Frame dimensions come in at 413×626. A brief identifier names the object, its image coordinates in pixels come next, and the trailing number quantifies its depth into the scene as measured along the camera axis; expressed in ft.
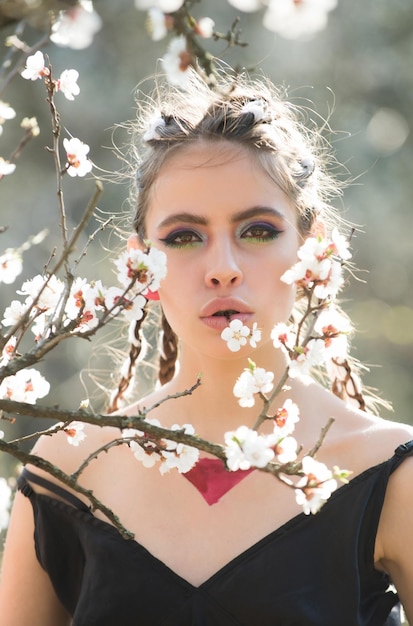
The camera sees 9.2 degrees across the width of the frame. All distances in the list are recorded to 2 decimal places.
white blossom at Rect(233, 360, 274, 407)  5.75
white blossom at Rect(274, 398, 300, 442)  5.77
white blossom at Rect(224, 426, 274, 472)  5.37
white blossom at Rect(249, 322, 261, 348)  5.98
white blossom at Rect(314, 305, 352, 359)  5.84
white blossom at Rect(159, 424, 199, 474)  5.67
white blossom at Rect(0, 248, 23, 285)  5.74
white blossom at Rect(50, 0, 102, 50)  5.23
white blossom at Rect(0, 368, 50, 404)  5.87
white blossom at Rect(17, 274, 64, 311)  5.79
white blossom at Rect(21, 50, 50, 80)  5.88
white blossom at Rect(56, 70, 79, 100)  5.91
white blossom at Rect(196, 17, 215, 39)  5.28
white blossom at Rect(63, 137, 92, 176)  5.93
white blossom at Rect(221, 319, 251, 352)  6.07
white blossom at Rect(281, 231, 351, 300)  5.78
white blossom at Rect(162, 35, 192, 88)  5.31
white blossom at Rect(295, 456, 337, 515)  5.41
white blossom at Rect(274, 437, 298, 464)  5.46
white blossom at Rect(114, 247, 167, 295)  5.64
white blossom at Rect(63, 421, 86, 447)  5.85
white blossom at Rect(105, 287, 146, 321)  5.60
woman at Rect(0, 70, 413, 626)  6.38
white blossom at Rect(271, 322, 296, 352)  5.91
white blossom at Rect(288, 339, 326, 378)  5.72
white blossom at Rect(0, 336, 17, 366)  5.75
